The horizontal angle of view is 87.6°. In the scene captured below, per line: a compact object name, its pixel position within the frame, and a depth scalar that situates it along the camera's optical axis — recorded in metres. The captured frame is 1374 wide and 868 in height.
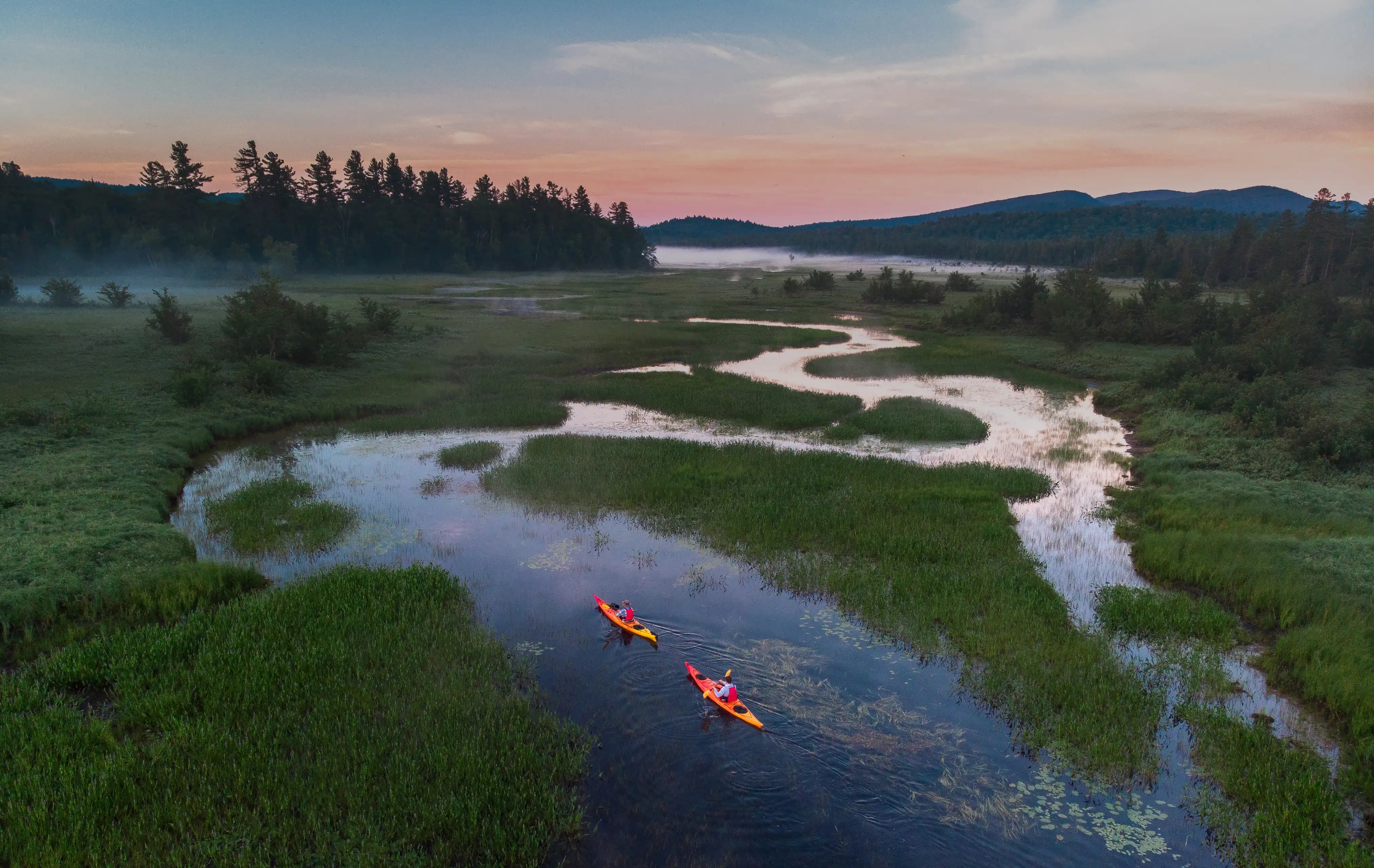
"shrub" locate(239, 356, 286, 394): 34.16
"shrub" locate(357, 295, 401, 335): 49.59
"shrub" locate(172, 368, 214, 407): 30.61
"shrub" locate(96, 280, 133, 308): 54.12
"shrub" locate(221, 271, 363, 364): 37.91
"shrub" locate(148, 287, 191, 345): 40.38
